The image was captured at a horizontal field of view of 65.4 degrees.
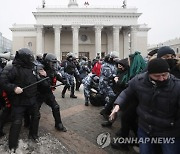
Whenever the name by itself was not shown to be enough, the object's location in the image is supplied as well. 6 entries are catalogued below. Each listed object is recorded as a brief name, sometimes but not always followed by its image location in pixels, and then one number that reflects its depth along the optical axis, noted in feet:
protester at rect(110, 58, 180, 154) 5.41
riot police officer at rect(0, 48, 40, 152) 7.93
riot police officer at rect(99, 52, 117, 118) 11.38
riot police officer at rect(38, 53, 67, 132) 9.62
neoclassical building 84.06
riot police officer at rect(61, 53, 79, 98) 18.53
